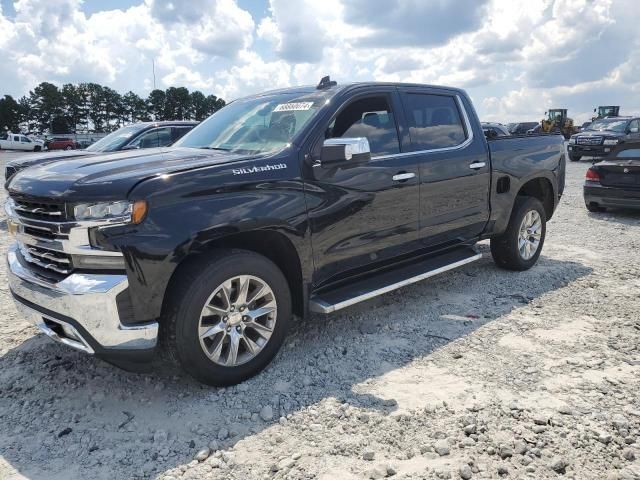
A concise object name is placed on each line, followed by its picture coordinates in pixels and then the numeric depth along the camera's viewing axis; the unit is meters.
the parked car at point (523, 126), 39.38
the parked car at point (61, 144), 45.78
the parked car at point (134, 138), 9.17
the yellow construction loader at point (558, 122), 38.53
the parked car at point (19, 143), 45.53
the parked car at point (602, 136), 20.12
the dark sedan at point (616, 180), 9.22
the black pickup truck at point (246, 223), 2.96
